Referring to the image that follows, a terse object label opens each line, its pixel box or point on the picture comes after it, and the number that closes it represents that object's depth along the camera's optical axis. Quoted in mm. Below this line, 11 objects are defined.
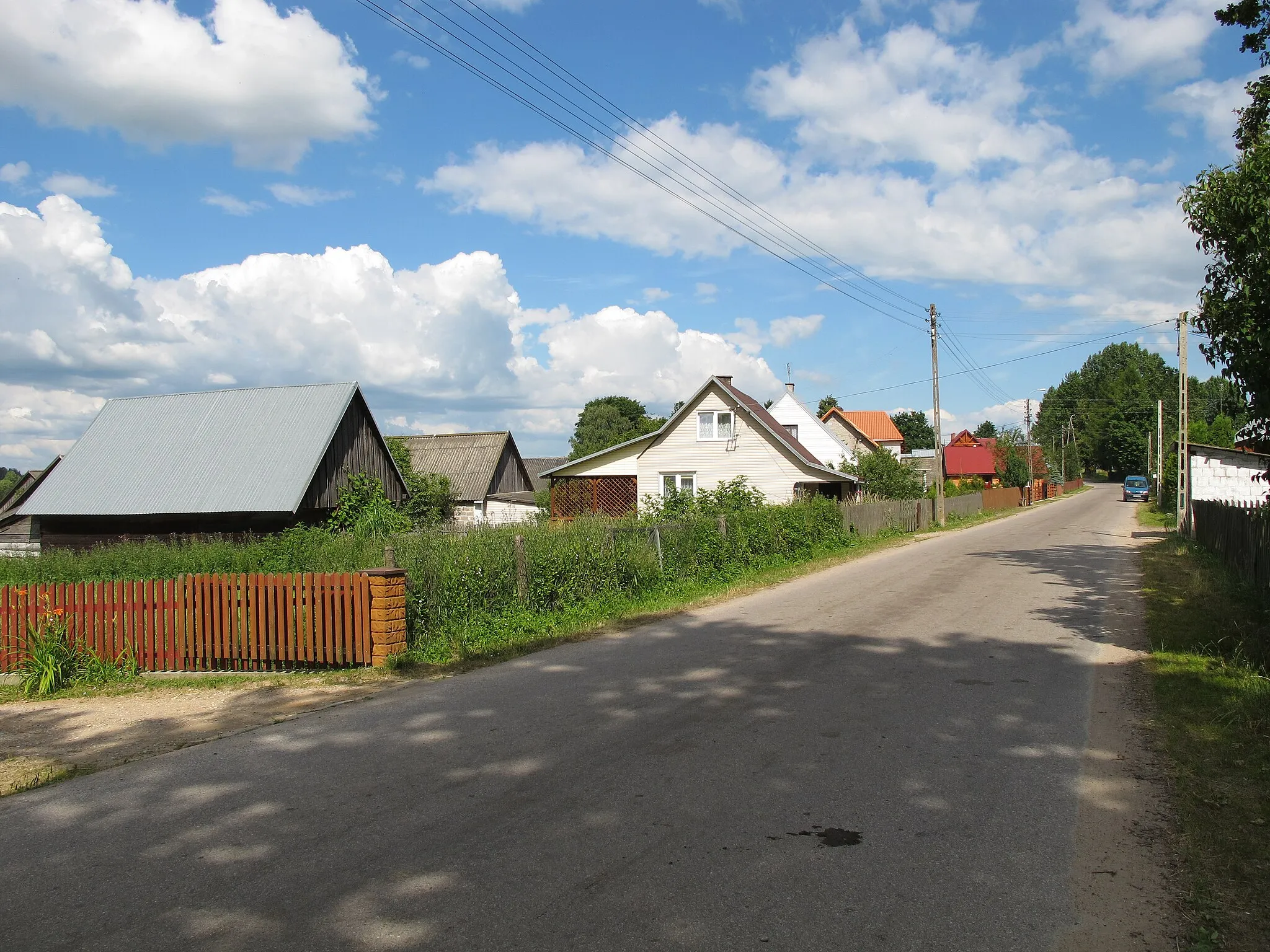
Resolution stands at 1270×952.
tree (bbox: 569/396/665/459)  83200
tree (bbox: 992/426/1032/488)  65812
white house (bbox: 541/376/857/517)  35625
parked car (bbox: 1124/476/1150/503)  68000
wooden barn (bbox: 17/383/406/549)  23547
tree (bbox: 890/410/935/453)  127688
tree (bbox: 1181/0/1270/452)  8281
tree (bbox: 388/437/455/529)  31562
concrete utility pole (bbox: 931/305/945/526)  37547
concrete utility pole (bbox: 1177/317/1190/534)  30203
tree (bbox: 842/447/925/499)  37000
